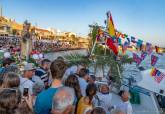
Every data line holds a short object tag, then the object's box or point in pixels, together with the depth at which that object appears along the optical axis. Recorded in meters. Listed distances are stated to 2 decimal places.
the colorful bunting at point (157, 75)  3.32
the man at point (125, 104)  1.84
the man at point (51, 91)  1.23
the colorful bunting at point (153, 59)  4.00
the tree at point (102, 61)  4.26
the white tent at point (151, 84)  3.29
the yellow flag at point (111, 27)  4.34
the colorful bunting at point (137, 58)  4.32
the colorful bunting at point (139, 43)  4.54
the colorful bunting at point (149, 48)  4.30
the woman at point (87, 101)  1.51
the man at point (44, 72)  2.09
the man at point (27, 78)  1.75
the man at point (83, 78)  1.82
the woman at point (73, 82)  1.50
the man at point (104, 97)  1.98
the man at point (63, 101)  1.01
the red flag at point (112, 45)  4.19
